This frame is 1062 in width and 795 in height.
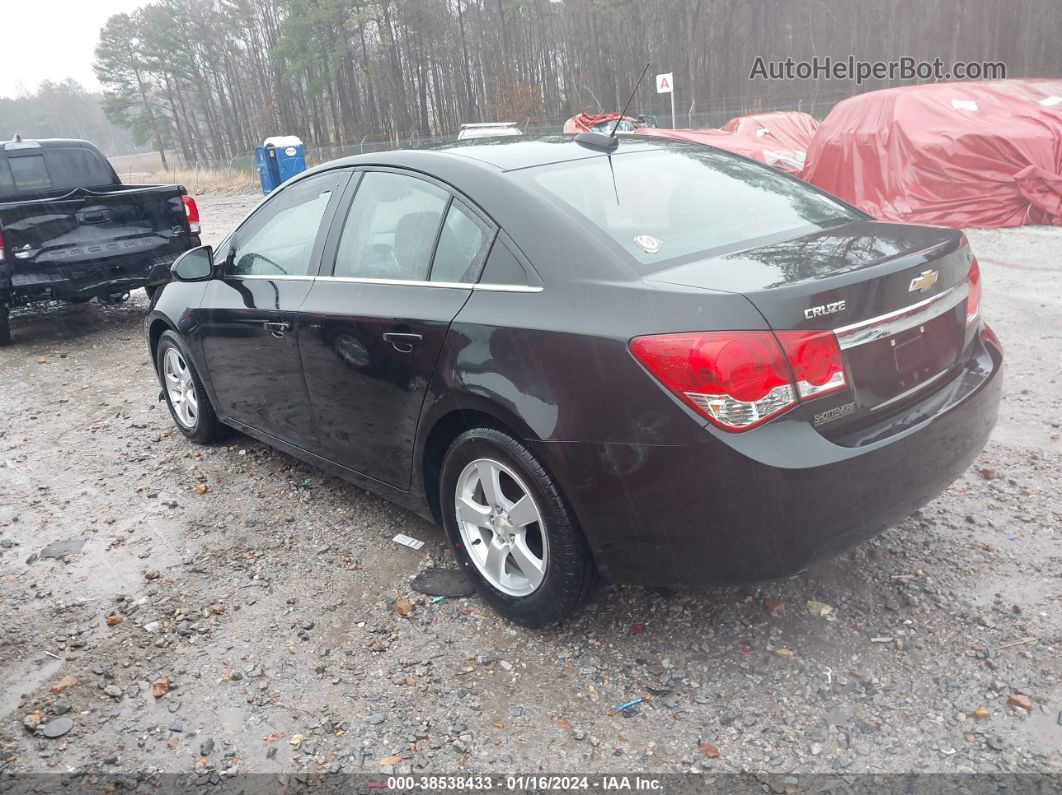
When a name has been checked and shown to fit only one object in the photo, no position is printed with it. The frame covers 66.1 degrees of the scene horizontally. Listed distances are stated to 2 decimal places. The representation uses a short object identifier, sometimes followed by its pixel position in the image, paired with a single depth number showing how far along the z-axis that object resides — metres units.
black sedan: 2.26
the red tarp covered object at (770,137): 13.22
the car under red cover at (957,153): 10.13
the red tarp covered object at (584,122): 18.53
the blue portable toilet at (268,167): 19.75
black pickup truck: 7.55
